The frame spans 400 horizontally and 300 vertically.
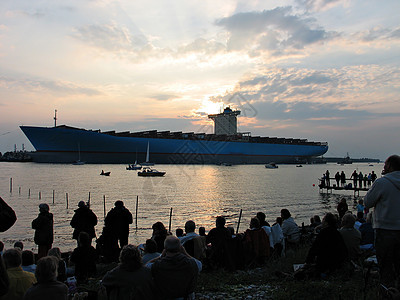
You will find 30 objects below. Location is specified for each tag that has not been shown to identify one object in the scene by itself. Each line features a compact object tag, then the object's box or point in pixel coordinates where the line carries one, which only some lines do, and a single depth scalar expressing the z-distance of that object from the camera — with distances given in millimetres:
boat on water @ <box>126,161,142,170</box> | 63688
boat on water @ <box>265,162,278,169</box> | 88531
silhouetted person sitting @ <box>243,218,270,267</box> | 5961
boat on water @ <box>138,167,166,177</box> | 48594
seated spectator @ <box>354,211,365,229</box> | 6875
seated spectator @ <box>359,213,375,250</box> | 6155
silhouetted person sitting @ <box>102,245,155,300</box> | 3084
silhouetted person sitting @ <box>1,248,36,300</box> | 3145
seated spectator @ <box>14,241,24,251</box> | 5188
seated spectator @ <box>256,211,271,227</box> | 6384
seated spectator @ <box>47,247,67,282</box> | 4332
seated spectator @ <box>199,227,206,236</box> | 6371
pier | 27444
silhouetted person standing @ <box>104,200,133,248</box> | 7016
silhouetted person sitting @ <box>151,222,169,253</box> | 5609
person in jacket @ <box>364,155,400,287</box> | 3389
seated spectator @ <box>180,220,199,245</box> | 5349
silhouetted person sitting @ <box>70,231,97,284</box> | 5059
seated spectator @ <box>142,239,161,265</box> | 4132
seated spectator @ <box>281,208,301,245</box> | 7105
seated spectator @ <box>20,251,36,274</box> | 4156
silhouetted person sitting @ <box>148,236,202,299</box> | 3223
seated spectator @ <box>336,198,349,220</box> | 8344
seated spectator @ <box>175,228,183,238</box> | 6494
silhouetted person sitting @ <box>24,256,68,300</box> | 2697
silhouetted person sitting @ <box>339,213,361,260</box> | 5027
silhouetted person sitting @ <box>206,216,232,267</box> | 5617
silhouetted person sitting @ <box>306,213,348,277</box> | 4578
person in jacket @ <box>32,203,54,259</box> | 6699
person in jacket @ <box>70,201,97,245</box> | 7199
